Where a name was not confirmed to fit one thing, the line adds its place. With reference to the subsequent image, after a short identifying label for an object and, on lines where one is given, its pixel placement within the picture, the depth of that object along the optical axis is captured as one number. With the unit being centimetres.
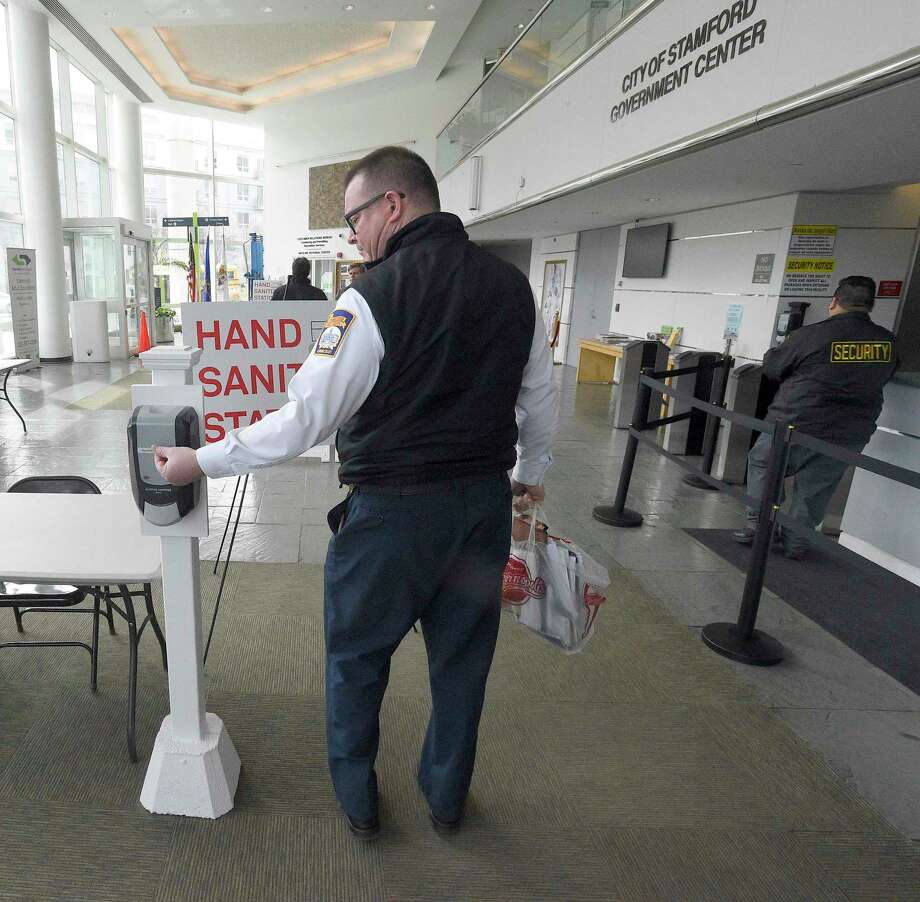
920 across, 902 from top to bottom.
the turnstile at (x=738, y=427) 533
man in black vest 139
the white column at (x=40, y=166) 913
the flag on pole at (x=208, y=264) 1124
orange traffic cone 1245
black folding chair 200
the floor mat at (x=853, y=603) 296
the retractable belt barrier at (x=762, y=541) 254
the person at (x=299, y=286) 542
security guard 361
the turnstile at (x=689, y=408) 612
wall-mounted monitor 824
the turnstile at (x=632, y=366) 713
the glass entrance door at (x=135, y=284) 1188
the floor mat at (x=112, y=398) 729
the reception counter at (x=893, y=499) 367
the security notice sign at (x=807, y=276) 584
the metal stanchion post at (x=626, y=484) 421
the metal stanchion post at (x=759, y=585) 272
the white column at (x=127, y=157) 1411
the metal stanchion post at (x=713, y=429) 536
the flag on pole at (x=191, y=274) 1150
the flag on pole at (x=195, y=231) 1084
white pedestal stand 169
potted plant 1405
